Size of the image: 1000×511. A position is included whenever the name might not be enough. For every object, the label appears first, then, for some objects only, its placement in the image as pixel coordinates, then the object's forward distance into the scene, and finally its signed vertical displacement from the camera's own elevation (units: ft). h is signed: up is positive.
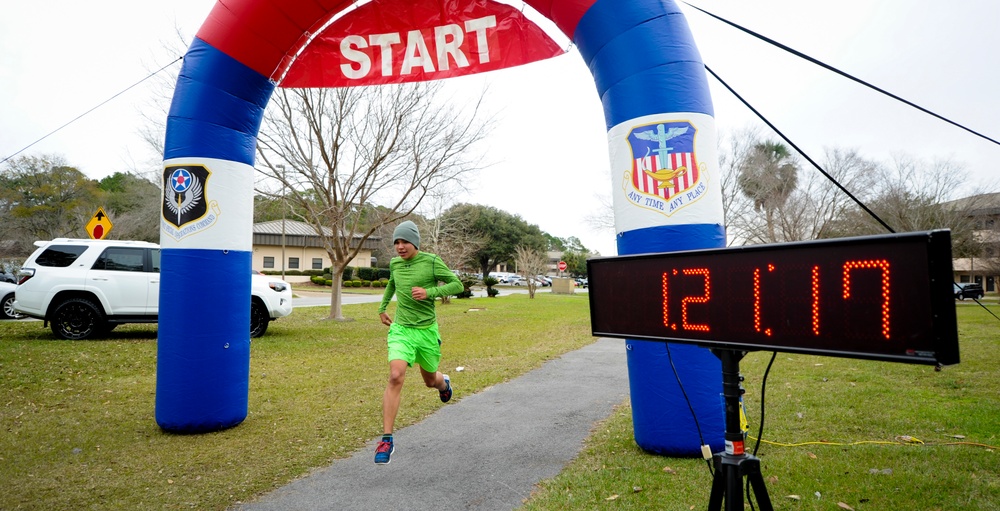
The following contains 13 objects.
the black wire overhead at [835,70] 13.53 +4.91
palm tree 107.45 +18.61
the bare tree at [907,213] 102.99 +11.45
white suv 37.27 +0.03
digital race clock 6.79 -0.32
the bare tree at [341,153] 58.49 +13.61
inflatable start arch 15.40 +4.45
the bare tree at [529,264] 141.93 +3.88
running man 16.58 -0.66
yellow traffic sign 46.68 +4.87
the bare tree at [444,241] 104.88 +7.73
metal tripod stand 8.34 -2.81
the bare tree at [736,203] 107.76 +14.09
